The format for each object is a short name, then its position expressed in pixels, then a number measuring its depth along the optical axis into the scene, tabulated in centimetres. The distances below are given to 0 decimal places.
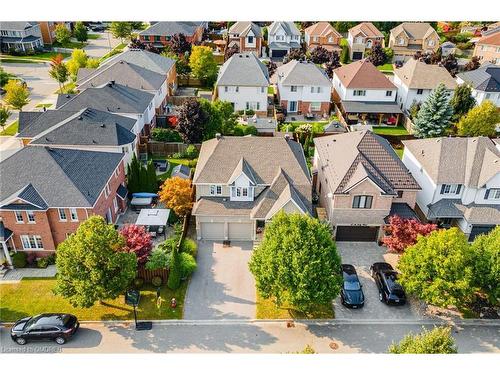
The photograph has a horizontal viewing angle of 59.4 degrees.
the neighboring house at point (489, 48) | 9488
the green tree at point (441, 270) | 3175
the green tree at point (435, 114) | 6019
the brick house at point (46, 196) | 3703
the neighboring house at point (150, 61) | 7056
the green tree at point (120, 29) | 10775
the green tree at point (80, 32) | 10588
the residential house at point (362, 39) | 10125
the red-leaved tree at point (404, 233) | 3812
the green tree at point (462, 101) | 6456
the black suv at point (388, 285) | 3491
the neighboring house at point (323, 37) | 10262
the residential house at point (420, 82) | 6906
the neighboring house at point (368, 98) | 6769
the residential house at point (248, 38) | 9706
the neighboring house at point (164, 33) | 9581
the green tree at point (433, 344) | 2528
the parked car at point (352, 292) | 3453
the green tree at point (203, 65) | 7931
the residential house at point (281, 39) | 9956
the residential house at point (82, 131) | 4762
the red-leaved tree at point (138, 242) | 3538
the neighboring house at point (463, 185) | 4141
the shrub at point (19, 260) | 3778
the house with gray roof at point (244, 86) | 6725
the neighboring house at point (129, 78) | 6294
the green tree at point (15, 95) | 6569
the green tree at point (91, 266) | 3098
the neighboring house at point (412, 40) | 10150
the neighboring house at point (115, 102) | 5494
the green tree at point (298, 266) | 3109
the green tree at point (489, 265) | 3195
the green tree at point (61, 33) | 10294
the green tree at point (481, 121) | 5918
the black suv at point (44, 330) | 3067
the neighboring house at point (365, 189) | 4009
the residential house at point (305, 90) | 6856
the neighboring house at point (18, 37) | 9869
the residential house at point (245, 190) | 4091
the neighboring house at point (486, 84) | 6844
